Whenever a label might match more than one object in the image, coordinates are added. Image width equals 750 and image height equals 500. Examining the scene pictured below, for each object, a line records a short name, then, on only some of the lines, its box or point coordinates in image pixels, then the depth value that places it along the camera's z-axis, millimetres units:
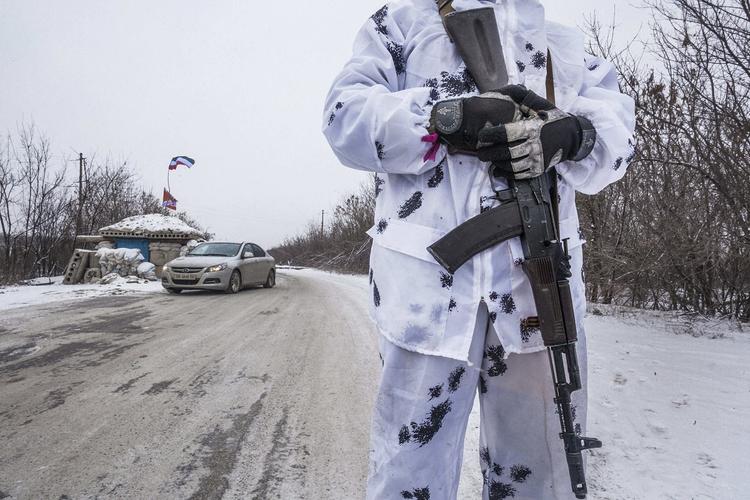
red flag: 20656
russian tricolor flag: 20625
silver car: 9430
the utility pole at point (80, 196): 17578
